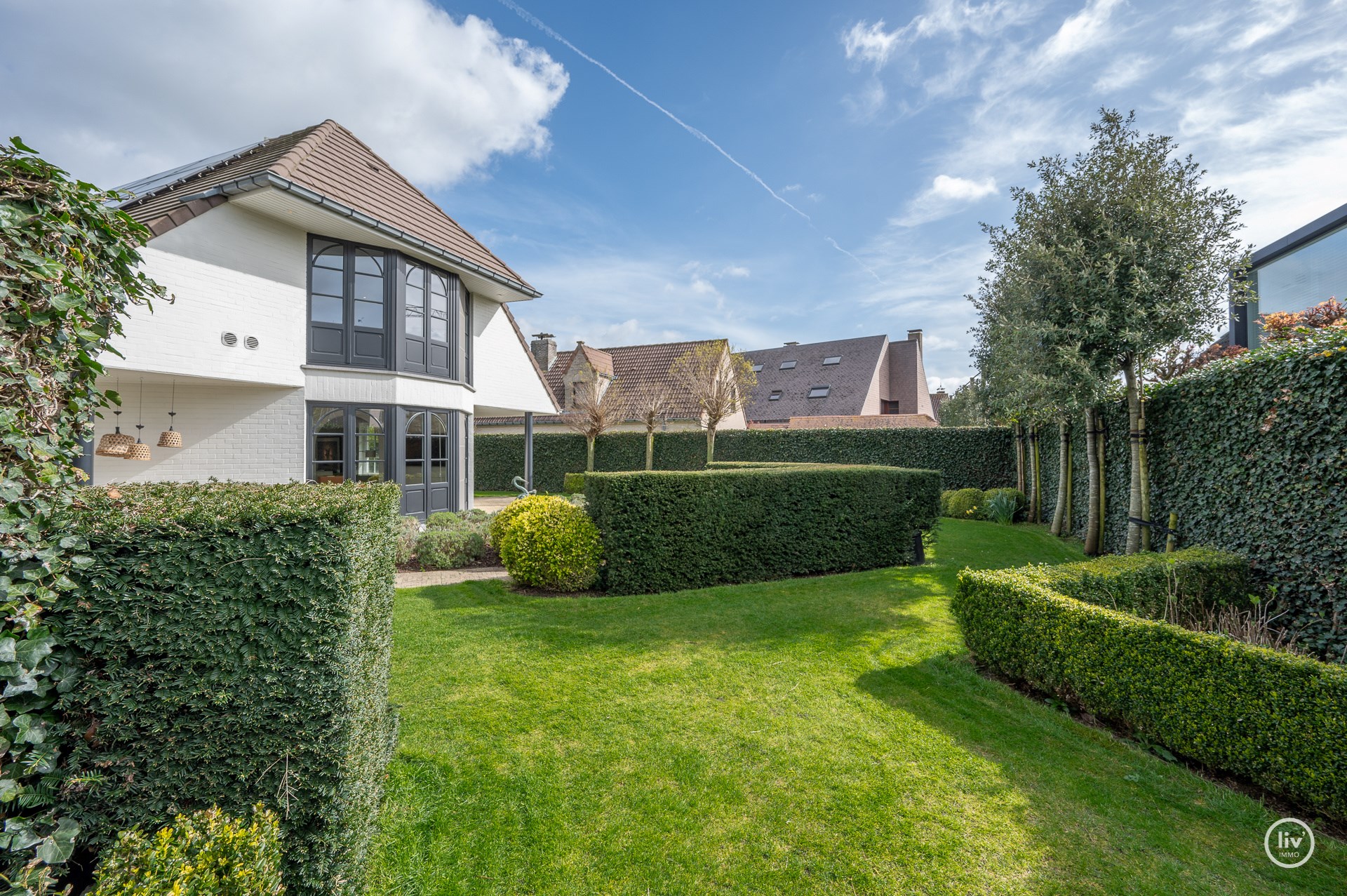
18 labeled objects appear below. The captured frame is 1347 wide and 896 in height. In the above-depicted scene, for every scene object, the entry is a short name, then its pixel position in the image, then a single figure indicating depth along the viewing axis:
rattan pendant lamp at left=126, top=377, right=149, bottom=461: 8.43
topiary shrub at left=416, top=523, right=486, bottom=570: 9.38
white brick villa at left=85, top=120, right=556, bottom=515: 8.60
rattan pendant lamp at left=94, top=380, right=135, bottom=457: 8.32
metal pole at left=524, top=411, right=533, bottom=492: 15.67
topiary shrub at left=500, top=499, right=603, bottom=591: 7.76
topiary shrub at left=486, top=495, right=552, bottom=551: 8.50
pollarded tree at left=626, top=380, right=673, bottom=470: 21.36
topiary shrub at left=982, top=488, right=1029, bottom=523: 14.83
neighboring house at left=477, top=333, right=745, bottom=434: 23.56
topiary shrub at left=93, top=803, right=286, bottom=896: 1.88
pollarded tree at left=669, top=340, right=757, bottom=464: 18.83
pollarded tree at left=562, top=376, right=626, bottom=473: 19.73
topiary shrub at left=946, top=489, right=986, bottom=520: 15.62
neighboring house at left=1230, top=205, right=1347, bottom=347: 13.71
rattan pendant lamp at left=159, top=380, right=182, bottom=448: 9.12
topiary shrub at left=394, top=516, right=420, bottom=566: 9.30
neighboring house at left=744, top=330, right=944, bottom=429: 29.73
